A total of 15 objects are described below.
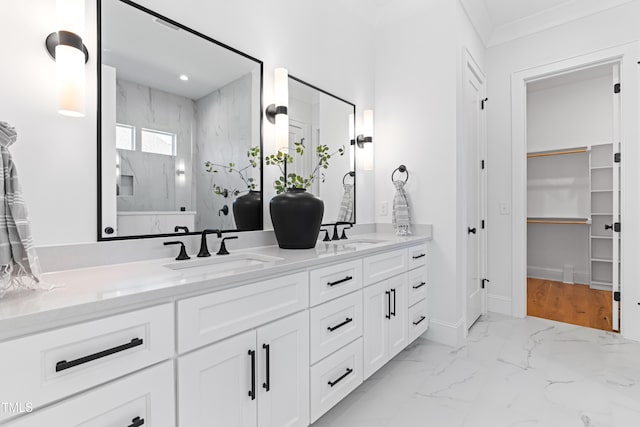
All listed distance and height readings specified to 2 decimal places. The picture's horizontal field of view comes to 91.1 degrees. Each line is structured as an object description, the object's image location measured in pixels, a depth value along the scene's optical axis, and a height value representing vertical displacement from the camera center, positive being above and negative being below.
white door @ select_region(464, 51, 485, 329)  2.66 +0.28
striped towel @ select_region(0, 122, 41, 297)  0.81 -0.06
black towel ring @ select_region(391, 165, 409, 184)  2.59 +0.36
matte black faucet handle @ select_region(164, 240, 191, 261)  1.38 -0.19
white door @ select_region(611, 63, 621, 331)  2.54 +0.08
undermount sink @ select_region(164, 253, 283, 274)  1.18 -0.22
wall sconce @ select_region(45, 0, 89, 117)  1.08 +0.55
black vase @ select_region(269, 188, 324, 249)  1.69 -0.03
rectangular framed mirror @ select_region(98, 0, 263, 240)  1.30 +0.40
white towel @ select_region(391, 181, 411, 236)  2.47 -0.01
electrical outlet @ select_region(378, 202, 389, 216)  2.74 +0.03
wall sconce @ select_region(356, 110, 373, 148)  2.65 +0.70
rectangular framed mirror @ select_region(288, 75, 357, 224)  2.09 +0.52
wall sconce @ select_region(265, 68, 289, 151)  1.88 +0.62
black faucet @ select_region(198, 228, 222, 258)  1.46 -0.16
